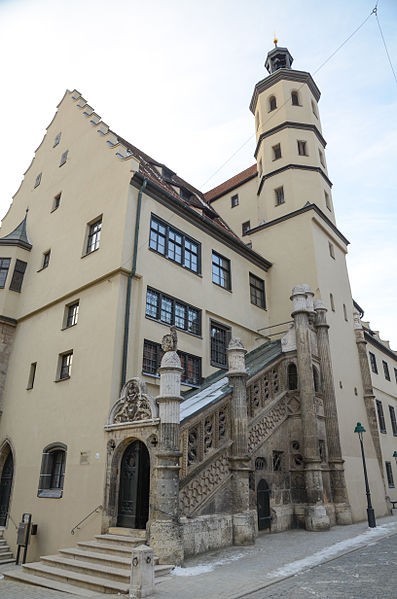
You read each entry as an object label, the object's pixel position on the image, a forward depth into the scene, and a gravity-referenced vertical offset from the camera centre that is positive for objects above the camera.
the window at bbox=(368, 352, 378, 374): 29.46 +7.52
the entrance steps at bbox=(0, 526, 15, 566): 14.52 -2.29
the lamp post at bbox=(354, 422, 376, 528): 15.72 -1.21
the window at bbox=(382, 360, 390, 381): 31.84 +7.61
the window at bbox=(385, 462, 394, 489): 26.72 +0.37
